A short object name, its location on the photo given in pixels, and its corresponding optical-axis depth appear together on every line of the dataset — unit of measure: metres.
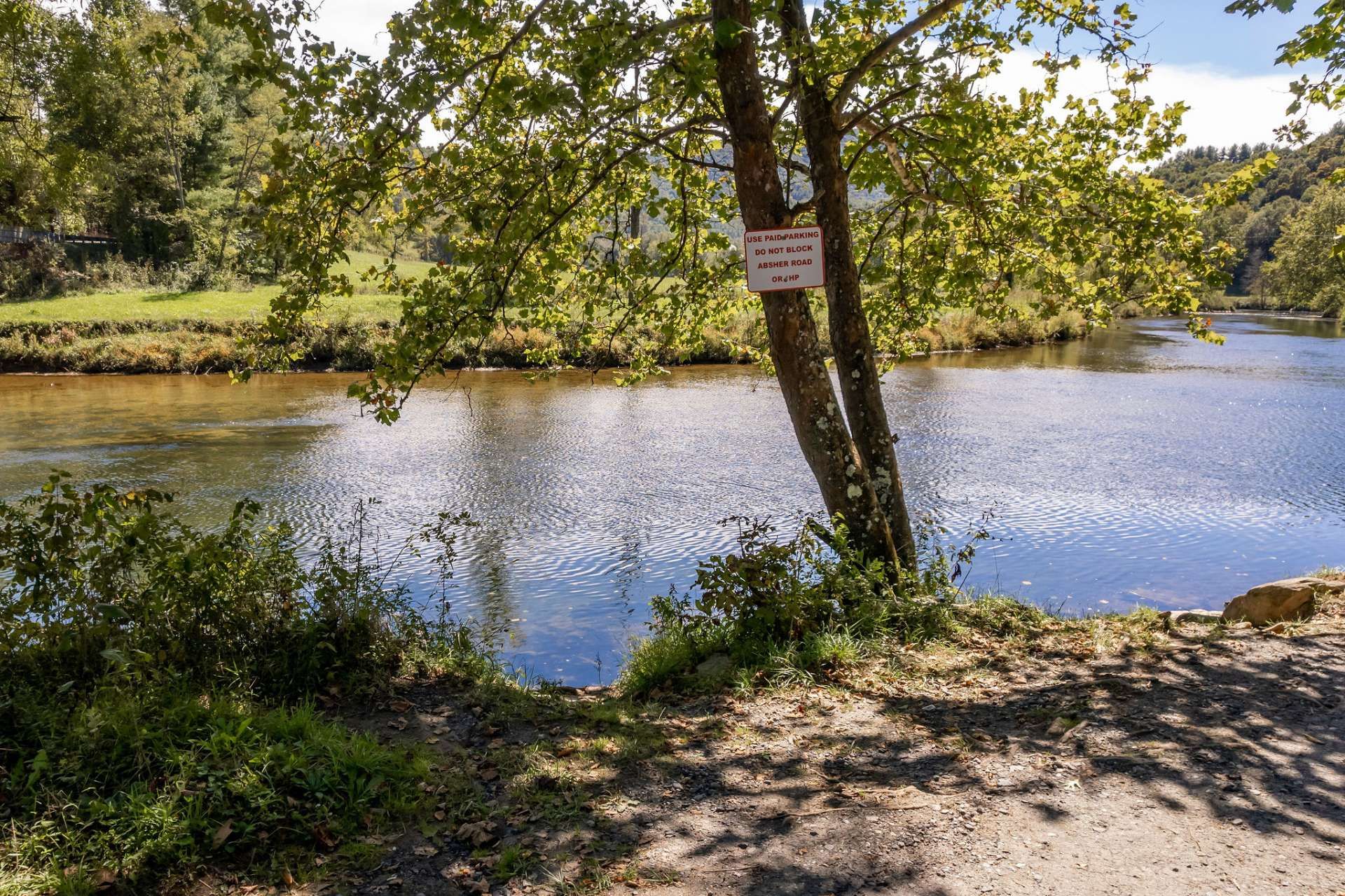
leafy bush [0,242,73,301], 39.97
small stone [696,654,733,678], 6.10
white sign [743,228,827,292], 6.15
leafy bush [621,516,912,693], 6.11
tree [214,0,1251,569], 5.85
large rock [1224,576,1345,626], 6.85
